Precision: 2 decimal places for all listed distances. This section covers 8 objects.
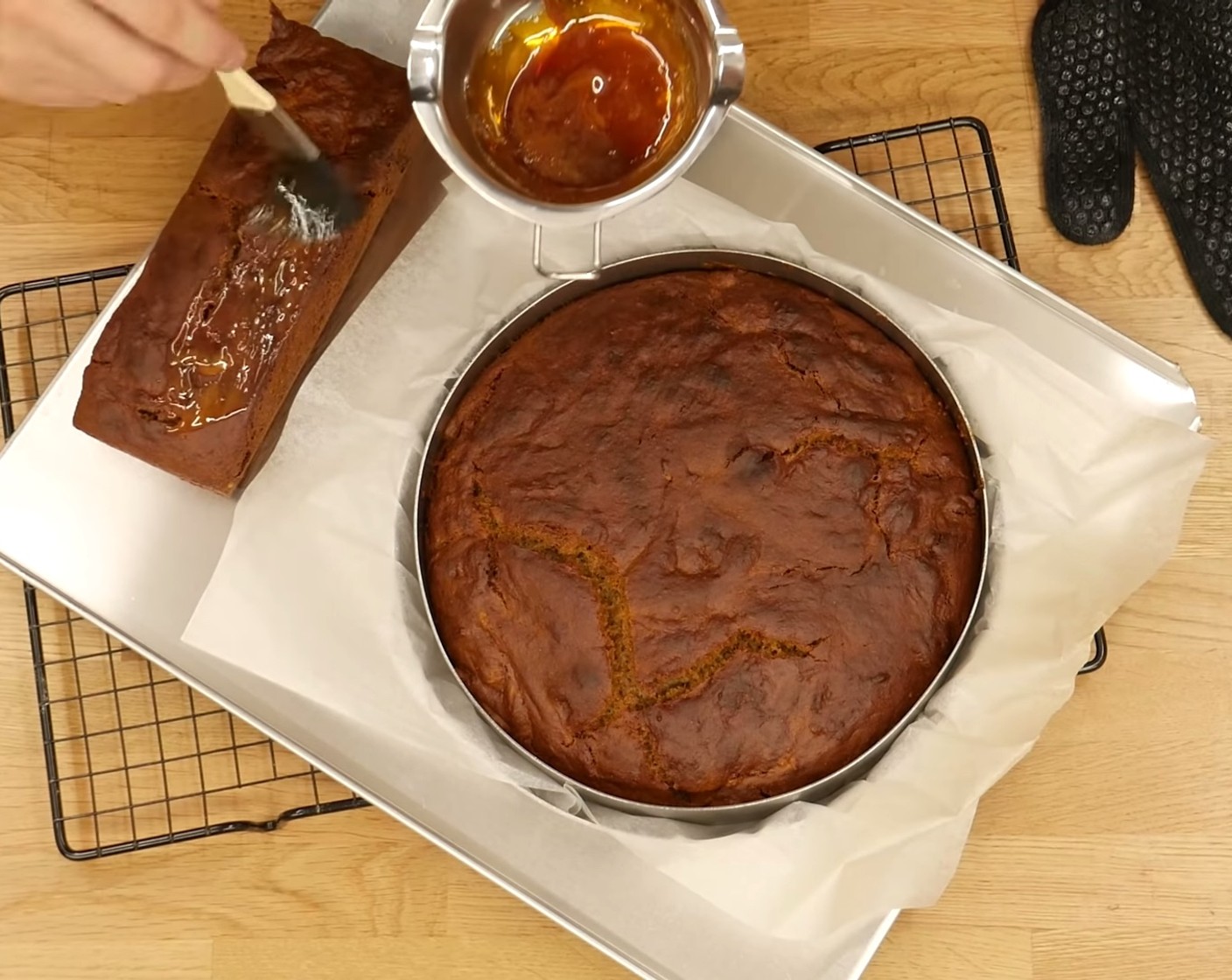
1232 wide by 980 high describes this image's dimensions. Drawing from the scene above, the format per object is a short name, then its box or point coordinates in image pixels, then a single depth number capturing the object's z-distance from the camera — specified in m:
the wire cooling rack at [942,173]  0.60
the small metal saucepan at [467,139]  0.46
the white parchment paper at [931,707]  0.52
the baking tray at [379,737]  0.55
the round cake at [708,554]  0.48
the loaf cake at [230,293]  0.53
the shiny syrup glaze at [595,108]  0.48
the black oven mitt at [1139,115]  0.60
